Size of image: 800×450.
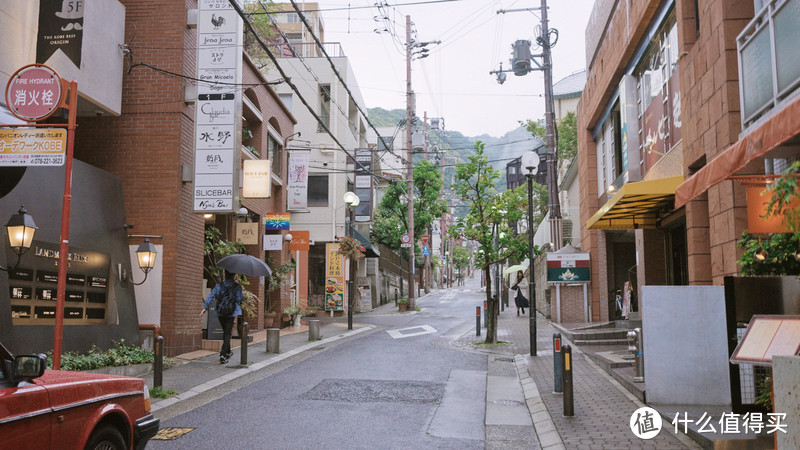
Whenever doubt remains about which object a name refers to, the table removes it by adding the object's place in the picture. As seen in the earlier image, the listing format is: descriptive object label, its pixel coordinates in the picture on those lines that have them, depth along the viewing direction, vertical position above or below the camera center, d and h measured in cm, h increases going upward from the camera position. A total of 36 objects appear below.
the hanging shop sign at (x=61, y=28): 1237 +506
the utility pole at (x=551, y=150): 2364 +489
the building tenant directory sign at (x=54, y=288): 1029 -15
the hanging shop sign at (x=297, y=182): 2450 +386
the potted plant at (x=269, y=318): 2331 -144
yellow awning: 1155 +157
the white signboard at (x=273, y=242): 2078 +126
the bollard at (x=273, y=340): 1548 -150
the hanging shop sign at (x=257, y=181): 1811 +287
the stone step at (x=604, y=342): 1636 -165
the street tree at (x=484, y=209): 1823 +211
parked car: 416 -97
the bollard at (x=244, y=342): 1313 -133
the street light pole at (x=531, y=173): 1528 +263
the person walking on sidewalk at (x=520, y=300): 3067 -103
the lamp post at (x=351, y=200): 2417 +311
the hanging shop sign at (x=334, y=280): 3073 -2
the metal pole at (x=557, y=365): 960 -137
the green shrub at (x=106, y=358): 1019 -138
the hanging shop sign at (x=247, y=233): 1944 +147
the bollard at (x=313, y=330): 1858 -150
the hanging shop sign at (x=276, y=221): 2208 +209
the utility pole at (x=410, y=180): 3459 +568
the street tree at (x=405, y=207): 4062 +486
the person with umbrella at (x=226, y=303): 1381 -51
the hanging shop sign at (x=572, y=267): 2145 +42
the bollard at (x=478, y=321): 2033 -136
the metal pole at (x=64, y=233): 814 +64
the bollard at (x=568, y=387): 830 -144
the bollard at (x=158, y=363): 1000 -134
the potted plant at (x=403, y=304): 3444 -139
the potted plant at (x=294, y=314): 2406 -132
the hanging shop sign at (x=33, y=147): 820 +176
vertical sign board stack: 1412 +397
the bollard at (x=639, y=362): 995 -135
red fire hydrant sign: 842 +255
